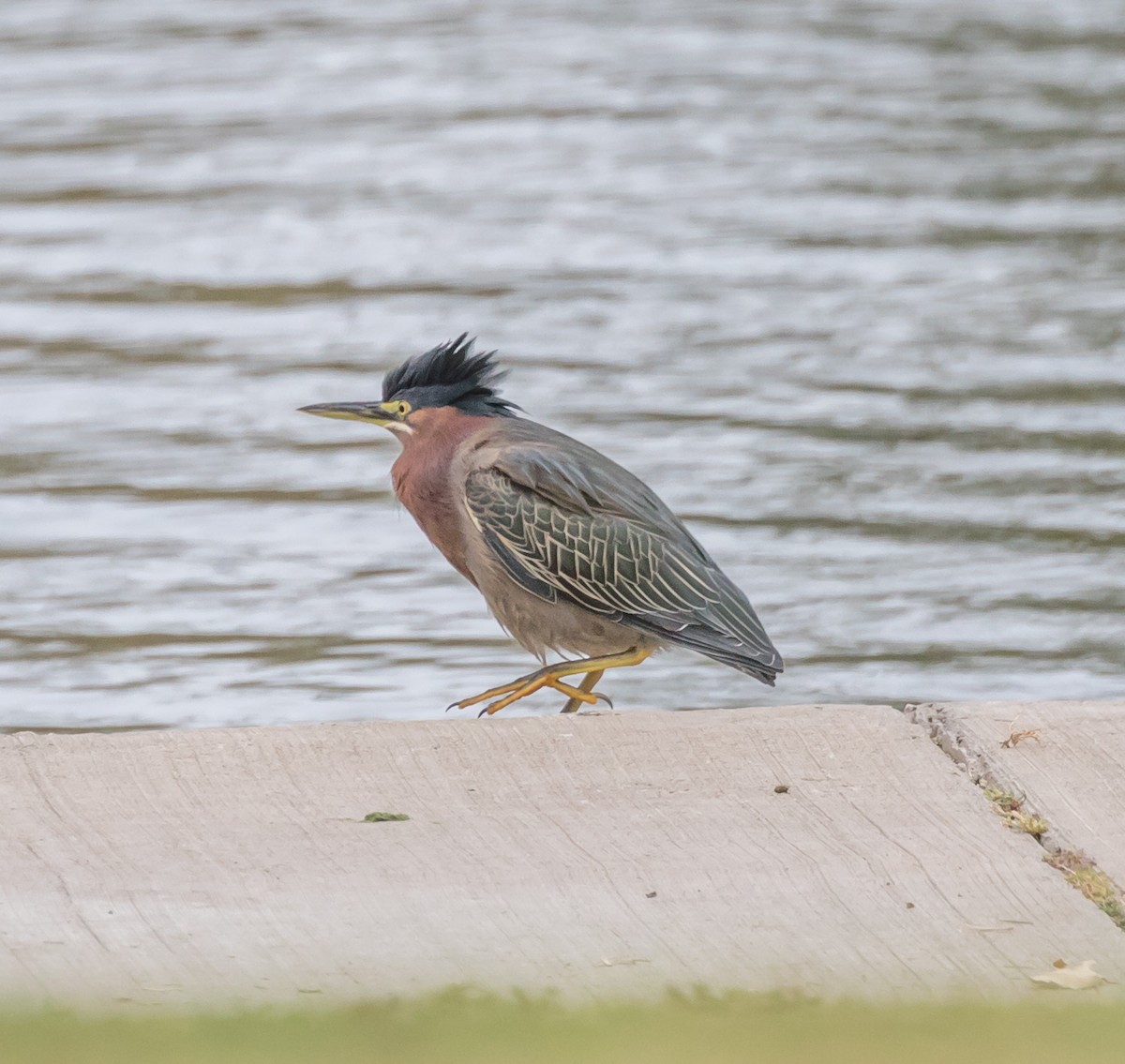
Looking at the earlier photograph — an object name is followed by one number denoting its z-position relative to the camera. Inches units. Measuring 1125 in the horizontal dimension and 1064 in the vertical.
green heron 430.3
